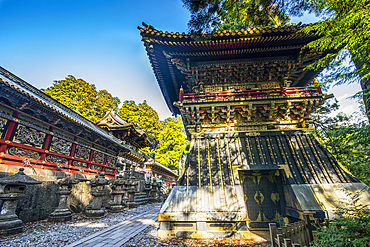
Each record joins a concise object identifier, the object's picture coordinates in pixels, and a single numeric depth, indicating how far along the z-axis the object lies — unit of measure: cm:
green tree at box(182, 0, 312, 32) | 812
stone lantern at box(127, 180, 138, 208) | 1133
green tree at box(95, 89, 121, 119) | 2797
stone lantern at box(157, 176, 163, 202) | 1758
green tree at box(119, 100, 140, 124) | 3222
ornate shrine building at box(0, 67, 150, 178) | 627
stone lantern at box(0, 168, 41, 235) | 486
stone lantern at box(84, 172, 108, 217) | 779
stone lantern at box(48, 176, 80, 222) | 662
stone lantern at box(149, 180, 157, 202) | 1565
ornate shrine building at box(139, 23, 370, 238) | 571
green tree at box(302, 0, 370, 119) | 362
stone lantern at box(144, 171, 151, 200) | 1618
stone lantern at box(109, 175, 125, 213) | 993
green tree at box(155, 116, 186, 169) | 2817
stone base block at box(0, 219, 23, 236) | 475
